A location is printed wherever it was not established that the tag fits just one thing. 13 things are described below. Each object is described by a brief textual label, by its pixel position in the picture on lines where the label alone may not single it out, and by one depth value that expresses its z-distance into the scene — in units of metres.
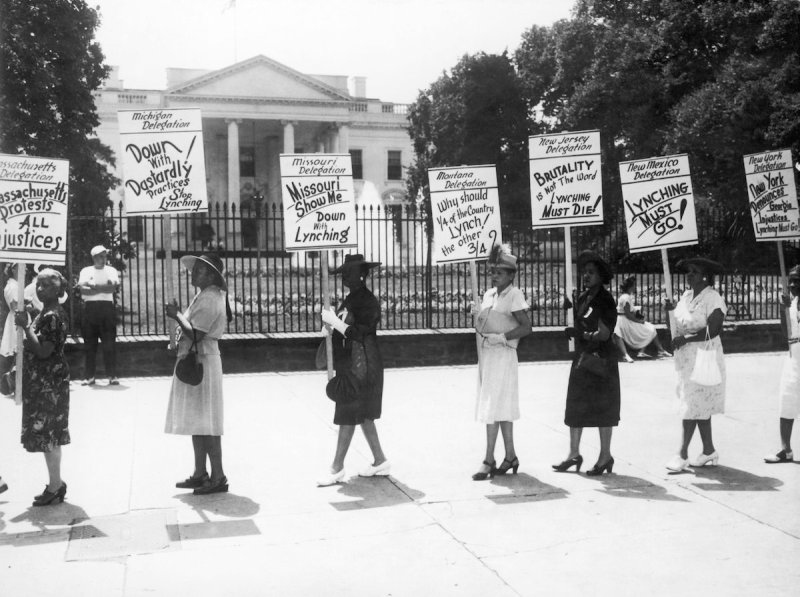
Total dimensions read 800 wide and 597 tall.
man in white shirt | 11.76
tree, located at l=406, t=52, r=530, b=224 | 47.91
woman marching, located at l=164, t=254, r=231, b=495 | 6.84
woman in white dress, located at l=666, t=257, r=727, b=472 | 7.45
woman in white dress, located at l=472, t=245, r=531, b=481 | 7.36
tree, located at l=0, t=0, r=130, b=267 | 19.83
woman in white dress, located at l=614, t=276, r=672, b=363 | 13.99
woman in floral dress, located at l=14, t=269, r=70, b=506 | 6.43
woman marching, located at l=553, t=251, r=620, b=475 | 7.37
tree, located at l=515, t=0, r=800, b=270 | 23.70
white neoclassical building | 57.75
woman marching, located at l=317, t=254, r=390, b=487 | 7.14
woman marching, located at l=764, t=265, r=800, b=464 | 7.61
